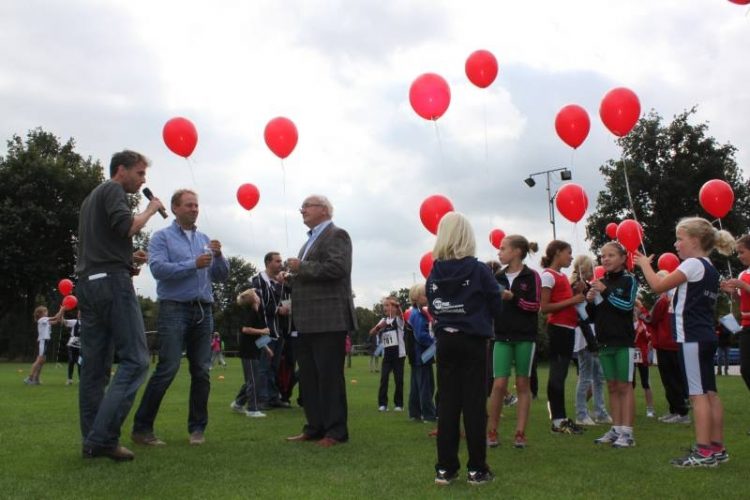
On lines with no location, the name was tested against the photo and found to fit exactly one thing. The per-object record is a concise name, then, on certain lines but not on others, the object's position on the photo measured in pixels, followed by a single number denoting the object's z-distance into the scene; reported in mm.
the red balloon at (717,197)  10167
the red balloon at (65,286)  20355
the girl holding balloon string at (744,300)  6797
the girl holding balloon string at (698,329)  5070
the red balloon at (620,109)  8102
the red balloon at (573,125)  8891
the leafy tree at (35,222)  33219
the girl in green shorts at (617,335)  6105
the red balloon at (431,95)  9039
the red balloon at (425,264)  11248
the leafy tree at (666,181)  36562
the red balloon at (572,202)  9680
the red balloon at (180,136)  7559
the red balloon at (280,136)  8453
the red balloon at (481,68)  9586
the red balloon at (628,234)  11227
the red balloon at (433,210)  10300
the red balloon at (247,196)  10109
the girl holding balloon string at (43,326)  15922
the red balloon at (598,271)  9873
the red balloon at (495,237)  13766
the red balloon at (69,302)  18691
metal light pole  22266
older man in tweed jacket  6059
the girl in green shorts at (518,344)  5918
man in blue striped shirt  5707
